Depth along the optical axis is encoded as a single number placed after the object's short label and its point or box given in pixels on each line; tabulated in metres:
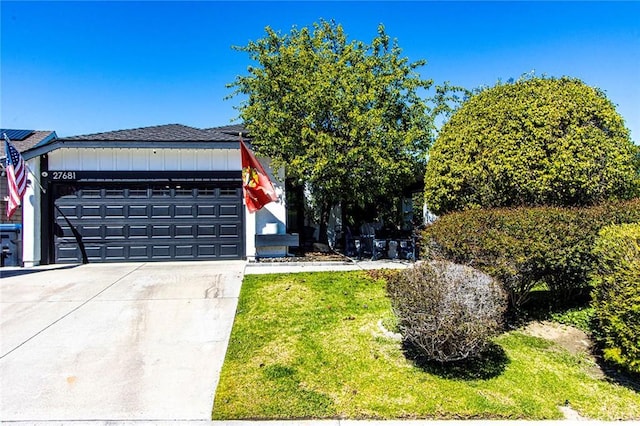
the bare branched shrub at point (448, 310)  4.09
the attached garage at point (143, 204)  10.95
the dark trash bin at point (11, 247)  10.80
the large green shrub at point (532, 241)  5.13
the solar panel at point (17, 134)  15.80
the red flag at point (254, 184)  10.41
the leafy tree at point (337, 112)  10.25
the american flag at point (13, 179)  9.74
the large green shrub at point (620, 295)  3.94
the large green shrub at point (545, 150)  5.87
